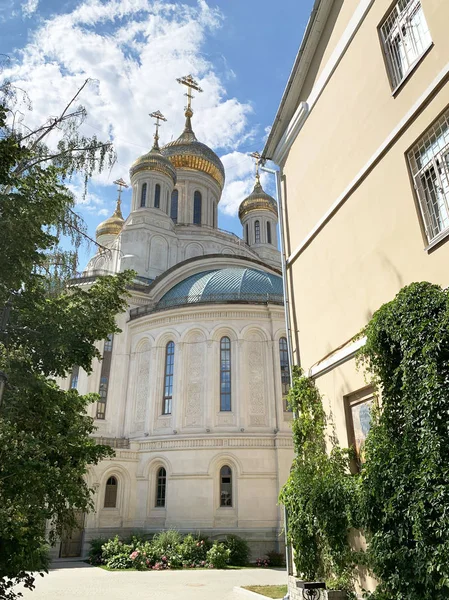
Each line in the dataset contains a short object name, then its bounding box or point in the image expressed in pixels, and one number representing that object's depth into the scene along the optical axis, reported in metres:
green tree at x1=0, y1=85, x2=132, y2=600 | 6.09
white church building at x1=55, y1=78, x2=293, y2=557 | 18.84
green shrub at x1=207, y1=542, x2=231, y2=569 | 15.94
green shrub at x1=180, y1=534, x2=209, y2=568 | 16.16
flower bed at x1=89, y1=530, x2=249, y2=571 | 15.94
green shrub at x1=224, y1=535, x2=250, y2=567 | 16.81
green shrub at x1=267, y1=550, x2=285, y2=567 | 16.92
